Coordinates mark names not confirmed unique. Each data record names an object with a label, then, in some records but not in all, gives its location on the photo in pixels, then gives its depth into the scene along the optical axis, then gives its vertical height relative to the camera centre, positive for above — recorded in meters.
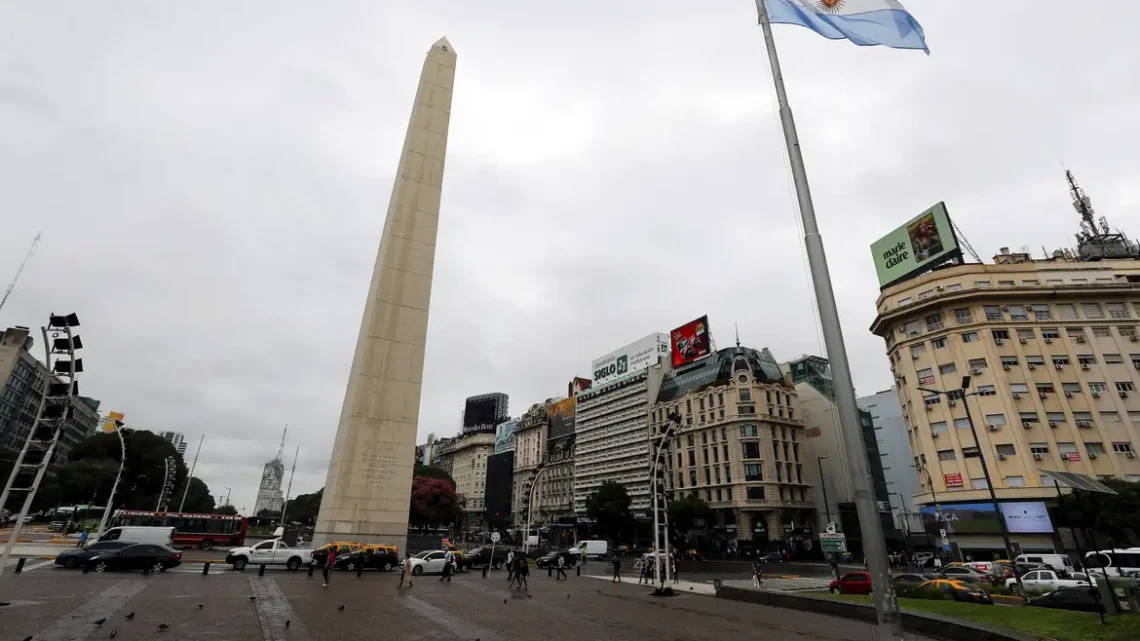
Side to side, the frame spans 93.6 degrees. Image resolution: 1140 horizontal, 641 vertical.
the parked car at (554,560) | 39.81 -1.79
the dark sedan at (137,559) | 24.66 -1.11
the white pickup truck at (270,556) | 27.89 -1.08
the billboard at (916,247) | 52.72 +27.98
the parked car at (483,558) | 39.59 -1.66
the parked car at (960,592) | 19.53 -1.88
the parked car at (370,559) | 28.00 -1.25
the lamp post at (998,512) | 25.31 +1.08
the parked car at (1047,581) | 22.52 -1.80
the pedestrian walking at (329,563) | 20.91 -1.05
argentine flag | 9.64 +8.72
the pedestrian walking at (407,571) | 21.56 -1.38
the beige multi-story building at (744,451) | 69.50 +11.11
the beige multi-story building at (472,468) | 155.12 +18.63
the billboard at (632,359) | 99.50 +31.64
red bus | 37.97 +0.54
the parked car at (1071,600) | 16.16 -1.81
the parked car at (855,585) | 23.70 -2.01
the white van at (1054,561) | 32.71 -1.41
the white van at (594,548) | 57.03 -1.29
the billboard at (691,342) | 86.69 +29.72
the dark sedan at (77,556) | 24.36 -0.97
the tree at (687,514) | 67.81 +2.59
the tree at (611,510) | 76.38 +3.44
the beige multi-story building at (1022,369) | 45.16 +14.31
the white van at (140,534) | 31.67 -0.04
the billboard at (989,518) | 42.72 +1.40
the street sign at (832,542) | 41.12 -0.46
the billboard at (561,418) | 120.75 +25.12
